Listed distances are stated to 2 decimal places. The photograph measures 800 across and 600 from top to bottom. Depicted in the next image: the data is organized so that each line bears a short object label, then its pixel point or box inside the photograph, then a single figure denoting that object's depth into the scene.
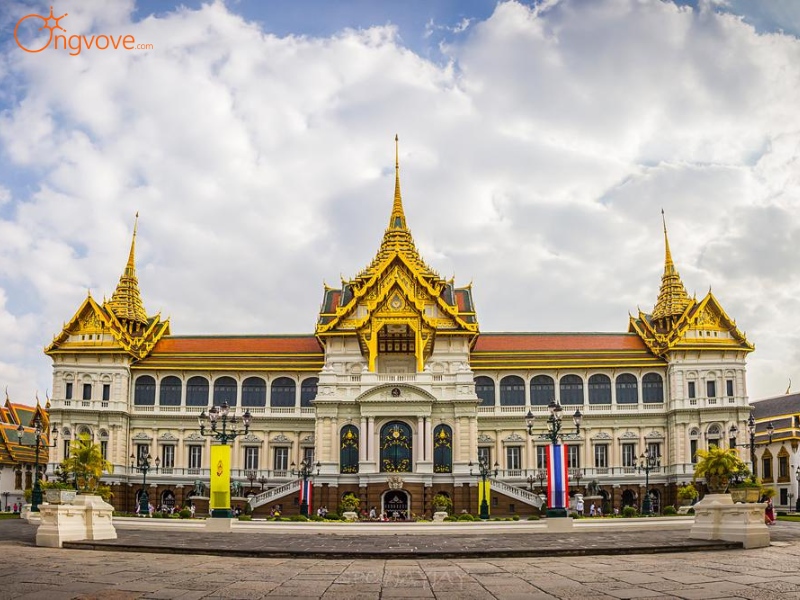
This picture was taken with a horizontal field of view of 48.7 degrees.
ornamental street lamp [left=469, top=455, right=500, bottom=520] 47.24
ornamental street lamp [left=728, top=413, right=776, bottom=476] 44.88
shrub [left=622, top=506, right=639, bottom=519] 45.54
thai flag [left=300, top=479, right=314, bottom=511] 49.69
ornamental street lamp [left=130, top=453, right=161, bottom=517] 52.31
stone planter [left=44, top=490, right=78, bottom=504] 29.30
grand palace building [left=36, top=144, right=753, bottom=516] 62.12
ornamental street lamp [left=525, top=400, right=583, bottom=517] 36.06
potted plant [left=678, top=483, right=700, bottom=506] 55.75
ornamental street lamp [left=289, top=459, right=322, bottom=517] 49.01
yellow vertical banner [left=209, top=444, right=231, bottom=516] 37.28
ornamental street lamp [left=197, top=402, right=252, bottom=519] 36.97
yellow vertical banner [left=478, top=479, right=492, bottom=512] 48.56
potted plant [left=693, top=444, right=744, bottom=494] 32.03
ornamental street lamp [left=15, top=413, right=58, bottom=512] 45.69
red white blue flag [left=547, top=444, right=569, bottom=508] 36.84
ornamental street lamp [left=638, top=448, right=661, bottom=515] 63.27
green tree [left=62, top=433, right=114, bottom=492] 40.56
